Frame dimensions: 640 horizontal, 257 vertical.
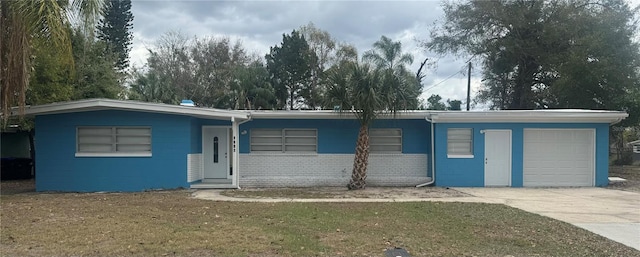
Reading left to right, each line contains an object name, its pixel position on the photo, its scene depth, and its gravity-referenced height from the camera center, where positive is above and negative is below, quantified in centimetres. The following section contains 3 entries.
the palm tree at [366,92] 1391 +84
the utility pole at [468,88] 3162 +222
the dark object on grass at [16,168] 1880 -187
